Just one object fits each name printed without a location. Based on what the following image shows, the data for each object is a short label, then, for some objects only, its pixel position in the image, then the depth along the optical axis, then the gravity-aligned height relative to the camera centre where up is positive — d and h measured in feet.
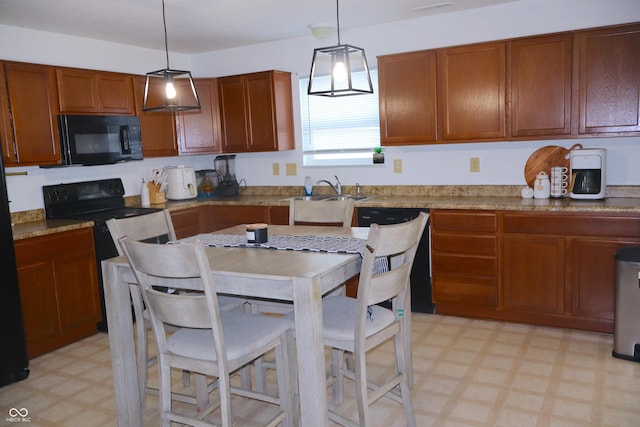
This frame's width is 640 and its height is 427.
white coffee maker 11.68 -0.64
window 15.31 +0.86
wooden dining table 6.34 -1.70
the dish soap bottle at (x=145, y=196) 15.43 -0.88
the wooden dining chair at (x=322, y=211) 10.09 -1.06
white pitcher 12.50 -0.96
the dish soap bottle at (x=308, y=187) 15.99 -0.88
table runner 7.88 -1.38
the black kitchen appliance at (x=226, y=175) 17.29 -0.45
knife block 15.56 -0.90
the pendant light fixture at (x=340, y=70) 7.92 +1.35
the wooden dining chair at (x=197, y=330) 6.27 -2.34
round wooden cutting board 12.71 -0.34
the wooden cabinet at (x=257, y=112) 15.49 +1.50
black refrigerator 9.75 -2.62
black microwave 12.62 +0.75
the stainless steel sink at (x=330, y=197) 14.65 -1.17
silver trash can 9.71 -3.07
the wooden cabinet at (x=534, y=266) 10.92 -2.66
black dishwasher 12.88 -2.77
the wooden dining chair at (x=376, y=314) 6.77 -2.34
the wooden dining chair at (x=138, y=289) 8.25 -1.95
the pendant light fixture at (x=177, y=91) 15.11 +2.16
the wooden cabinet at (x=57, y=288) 11.09 -2.66
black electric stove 12.63 -1.00
